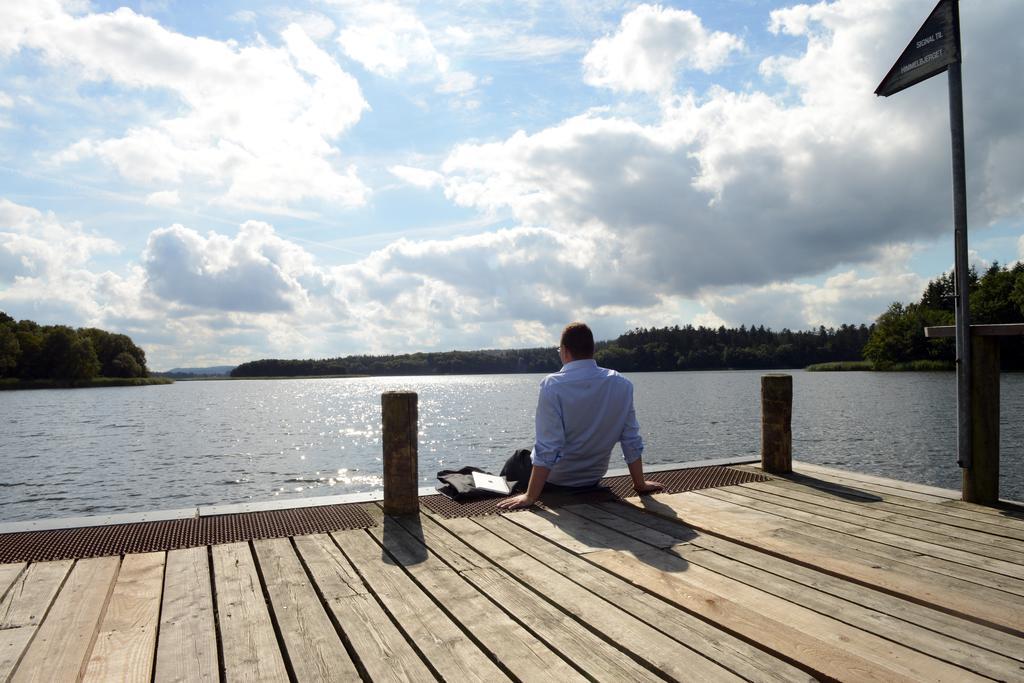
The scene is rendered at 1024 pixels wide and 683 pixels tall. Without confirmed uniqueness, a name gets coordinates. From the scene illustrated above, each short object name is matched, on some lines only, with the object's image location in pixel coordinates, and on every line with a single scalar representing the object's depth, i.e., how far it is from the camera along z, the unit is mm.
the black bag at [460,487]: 5574
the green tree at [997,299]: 76875
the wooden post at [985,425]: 5211
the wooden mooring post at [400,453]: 5121
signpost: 5320
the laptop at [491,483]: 5711
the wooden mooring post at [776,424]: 6625
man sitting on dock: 5211
